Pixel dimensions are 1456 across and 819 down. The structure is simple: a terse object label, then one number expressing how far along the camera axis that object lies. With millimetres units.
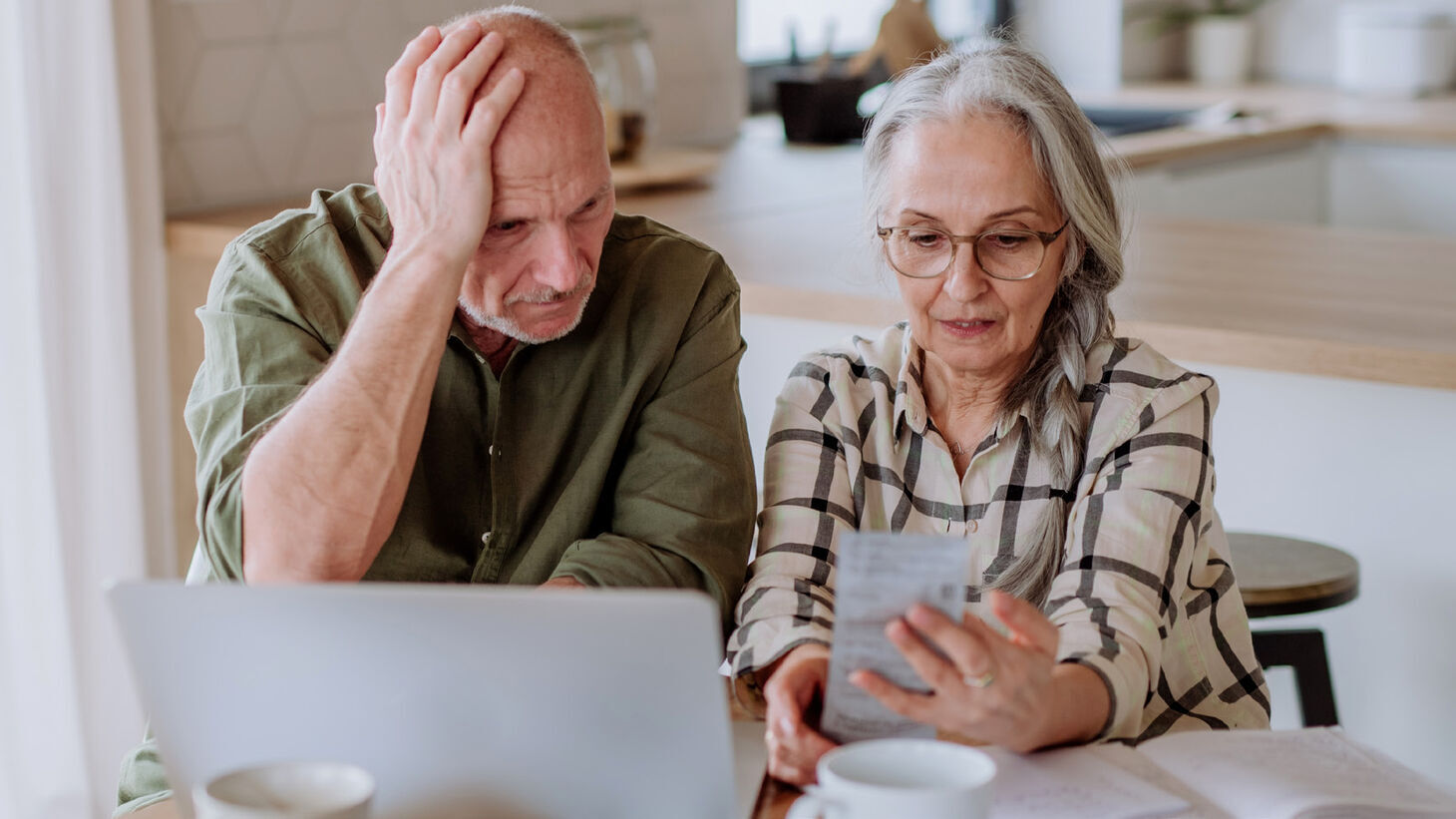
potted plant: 4656
